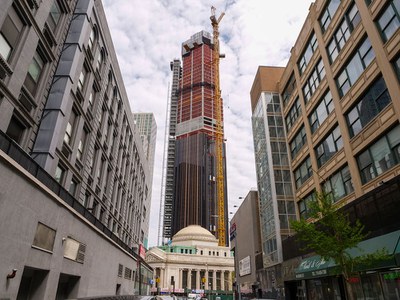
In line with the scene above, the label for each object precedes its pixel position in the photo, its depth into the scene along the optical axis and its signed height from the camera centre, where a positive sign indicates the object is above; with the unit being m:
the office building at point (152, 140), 151.12 +84.73
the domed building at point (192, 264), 118.25 +11.39
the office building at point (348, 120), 16.81 +11.87
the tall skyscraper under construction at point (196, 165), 160.25 +66.61
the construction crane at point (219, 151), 153.62 +72.62
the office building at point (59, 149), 12.72 +8.70
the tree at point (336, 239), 15.09 +2.67
